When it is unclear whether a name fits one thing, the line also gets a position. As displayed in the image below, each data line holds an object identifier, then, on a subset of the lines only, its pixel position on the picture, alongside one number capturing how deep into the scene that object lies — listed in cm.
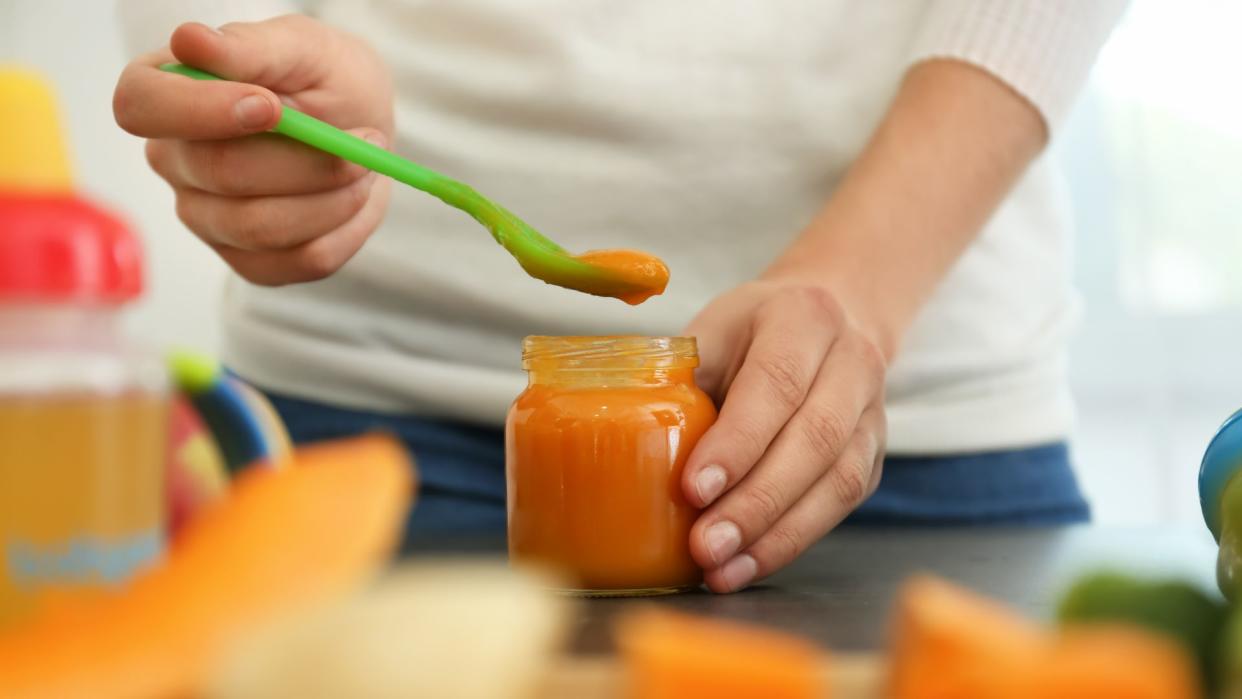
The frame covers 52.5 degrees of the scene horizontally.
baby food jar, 76
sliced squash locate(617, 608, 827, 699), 31
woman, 112
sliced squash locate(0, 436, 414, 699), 32
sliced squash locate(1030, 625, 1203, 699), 28
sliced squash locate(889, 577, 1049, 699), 29
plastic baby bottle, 38
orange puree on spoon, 84
